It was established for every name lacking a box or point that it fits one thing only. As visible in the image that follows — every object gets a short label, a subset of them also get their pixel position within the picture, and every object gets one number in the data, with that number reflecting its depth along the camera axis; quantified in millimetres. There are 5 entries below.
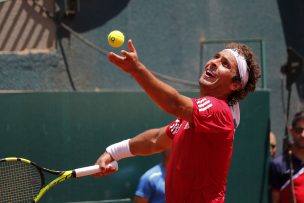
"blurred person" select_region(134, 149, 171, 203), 13211
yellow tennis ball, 8289
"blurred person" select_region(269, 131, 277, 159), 15977
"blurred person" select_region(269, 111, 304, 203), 14352
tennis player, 7754
